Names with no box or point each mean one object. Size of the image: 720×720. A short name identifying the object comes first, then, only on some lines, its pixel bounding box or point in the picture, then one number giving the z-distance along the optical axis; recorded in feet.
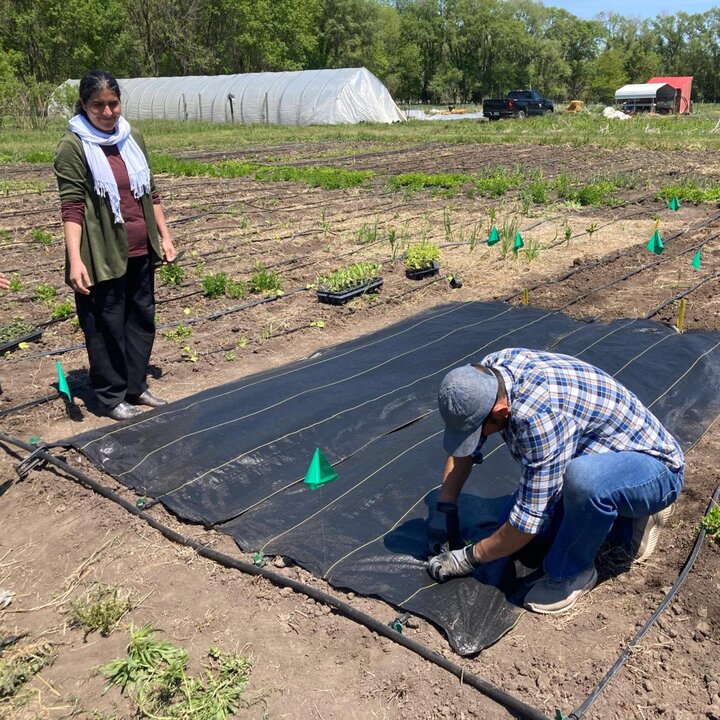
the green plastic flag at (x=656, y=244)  21.67
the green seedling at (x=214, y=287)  21.75
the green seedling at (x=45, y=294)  21.07
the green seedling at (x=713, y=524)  9.95
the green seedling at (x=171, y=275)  22.68
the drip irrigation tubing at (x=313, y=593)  7.58
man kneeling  7.48
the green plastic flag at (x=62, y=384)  13.53
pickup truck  114.93
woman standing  12.40
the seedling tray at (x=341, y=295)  21.11
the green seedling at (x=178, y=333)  18.77
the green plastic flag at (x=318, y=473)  10.63
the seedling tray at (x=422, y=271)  23.59
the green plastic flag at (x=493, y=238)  24.90
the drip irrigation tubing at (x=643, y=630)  7.47
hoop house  99.81
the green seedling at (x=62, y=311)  19.62
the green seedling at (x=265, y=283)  22.12
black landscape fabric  9.32
